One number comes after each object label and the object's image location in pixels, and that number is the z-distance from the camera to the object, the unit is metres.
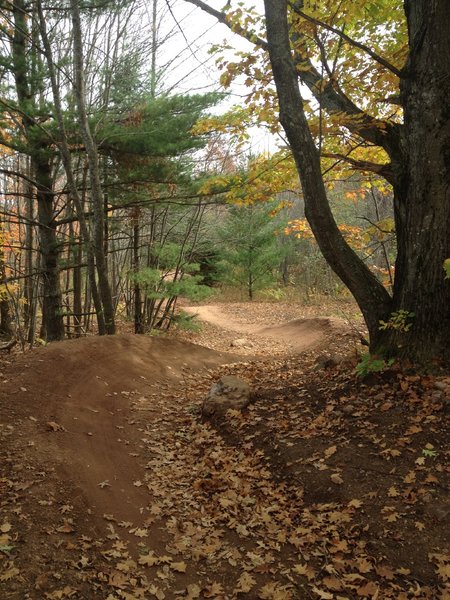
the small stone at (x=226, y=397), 6.34
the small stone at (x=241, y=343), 14.27
